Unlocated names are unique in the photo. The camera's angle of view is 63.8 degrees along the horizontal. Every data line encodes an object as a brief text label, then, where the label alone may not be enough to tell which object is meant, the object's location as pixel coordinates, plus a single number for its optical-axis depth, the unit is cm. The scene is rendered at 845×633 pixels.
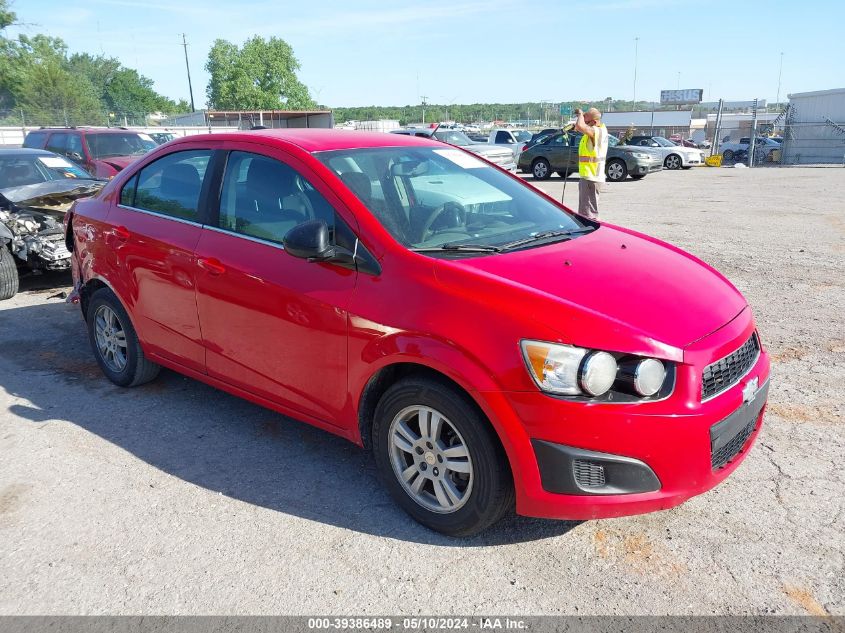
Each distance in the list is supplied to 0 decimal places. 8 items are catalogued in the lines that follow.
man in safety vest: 993
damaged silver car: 743
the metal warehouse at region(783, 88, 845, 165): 2983
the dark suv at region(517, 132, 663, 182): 2134
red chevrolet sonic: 261
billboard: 10162
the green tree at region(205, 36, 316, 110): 8925
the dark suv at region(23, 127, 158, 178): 1331
